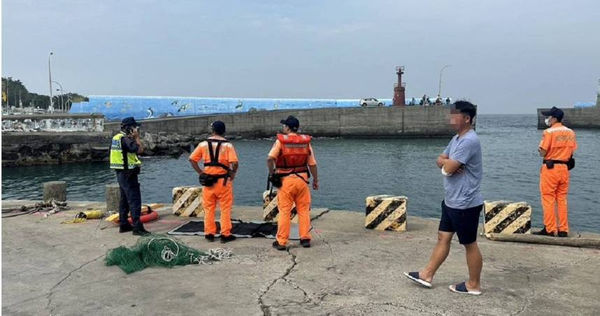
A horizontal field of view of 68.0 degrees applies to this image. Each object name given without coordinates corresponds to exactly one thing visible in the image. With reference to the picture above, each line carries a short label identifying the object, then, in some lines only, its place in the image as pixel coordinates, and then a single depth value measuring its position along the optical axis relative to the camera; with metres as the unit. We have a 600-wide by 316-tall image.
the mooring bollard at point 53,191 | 10.06
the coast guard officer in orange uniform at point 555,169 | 6.80
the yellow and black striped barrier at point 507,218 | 7.15
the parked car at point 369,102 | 64.25
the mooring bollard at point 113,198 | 9.05
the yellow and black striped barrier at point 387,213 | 7.56
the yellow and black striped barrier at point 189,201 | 8.73
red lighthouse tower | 62.69
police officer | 7.28
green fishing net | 5.64
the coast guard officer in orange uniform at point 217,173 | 6.70
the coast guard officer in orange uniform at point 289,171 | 6.26
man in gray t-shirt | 4.38
